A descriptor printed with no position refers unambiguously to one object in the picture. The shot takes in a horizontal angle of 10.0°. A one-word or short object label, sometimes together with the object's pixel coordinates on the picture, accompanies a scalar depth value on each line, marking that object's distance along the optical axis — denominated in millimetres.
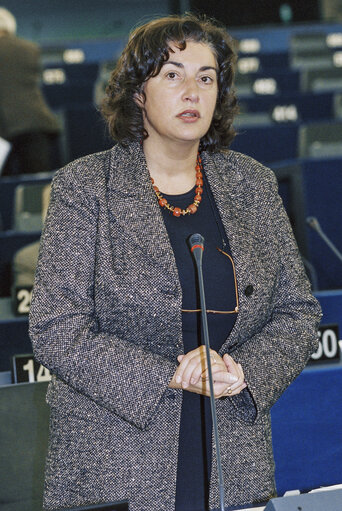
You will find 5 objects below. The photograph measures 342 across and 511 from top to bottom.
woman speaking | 3254
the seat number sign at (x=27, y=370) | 3614
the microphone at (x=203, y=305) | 3027
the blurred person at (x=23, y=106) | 7778
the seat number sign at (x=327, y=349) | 3669
